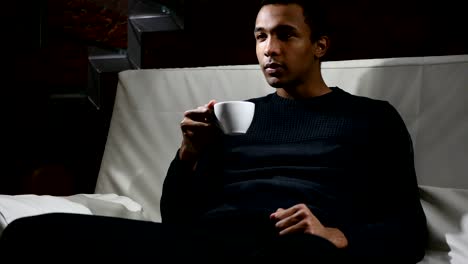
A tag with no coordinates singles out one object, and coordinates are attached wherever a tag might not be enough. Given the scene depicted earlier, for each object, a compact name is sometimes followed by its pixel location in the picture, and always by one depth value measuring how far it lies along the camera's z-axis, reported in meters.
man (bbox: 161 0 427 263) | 1.24
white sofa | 1.41
